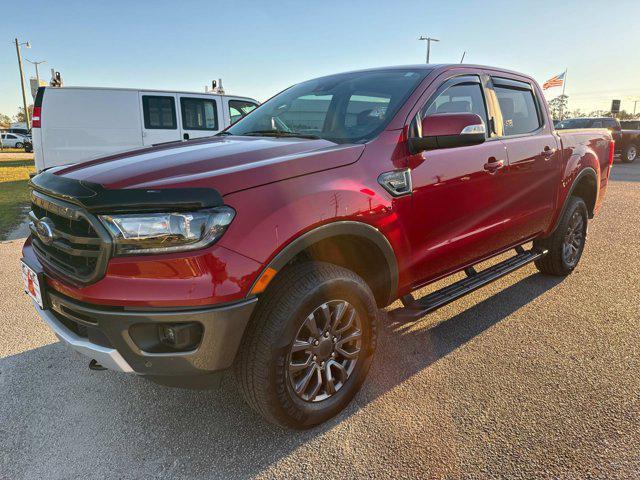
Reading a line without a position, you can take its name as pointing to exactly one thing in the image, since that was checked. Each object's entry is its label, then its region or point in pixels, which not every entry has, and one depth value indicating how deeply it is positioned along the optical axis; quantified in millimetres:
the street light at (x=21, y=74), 38088
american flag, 25666
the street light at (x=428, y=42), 46762
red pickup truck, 1862
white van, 9086
